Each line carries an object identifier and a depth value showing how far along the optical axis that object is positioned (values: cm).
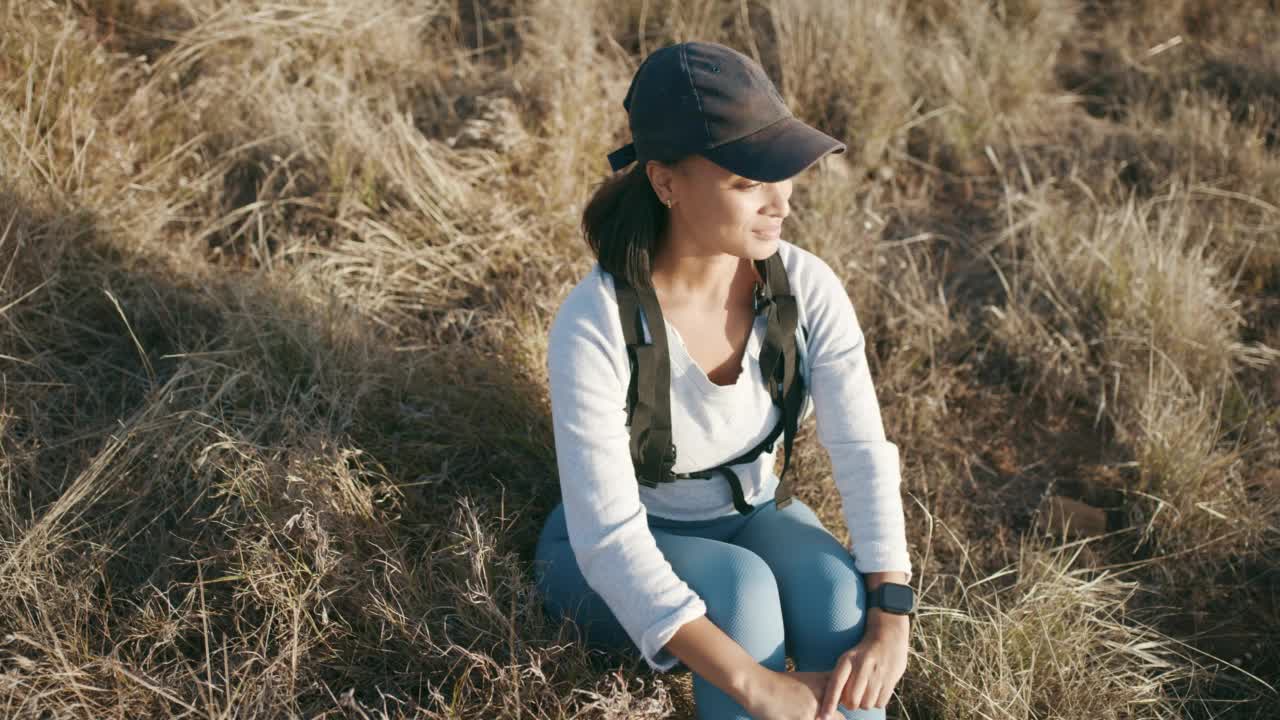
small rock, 275
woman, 178
